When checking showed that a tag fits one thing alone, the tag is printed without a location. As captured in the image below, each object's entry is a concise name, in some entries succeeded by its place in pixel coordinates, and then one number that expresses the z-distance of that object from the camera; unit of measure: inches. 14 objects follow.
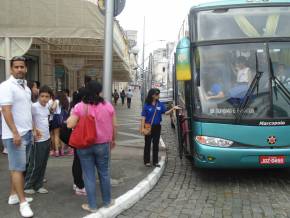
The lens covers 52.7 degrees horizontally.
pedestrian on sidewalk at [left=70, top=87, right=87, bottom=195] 167.9
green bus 189.8
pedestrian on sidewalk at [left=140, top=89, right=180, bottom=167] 227.6
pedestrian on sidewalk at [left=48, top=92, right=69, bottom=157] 248.7
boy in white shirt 165.3
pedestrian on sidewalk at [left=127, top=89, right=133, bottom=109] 876.1
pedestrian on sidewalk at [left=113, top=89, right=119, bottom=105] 986.5
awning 246.3
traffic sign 184.0
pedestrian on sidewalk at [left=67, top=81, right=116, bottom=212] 142.4
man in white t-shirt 136.6
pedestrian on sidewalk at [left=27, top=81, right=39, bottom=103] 230.9
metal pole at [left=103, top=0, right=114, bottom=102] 179.6
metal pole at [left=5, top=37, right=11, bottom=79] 245.9
